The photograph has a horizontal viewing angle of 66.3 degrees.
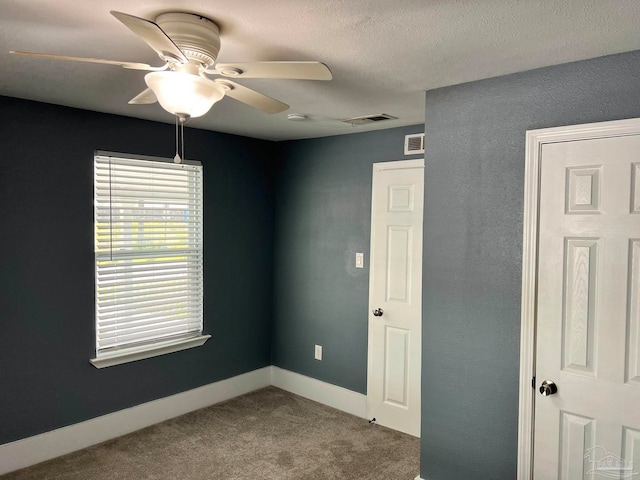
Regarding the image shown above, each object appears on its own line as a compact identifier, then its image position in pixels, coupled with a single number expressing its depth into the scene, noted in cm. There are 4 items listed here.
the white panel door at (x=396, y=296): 371
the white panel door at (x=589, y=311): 211
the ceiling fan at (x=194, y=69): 171
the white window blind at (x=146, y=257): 351
